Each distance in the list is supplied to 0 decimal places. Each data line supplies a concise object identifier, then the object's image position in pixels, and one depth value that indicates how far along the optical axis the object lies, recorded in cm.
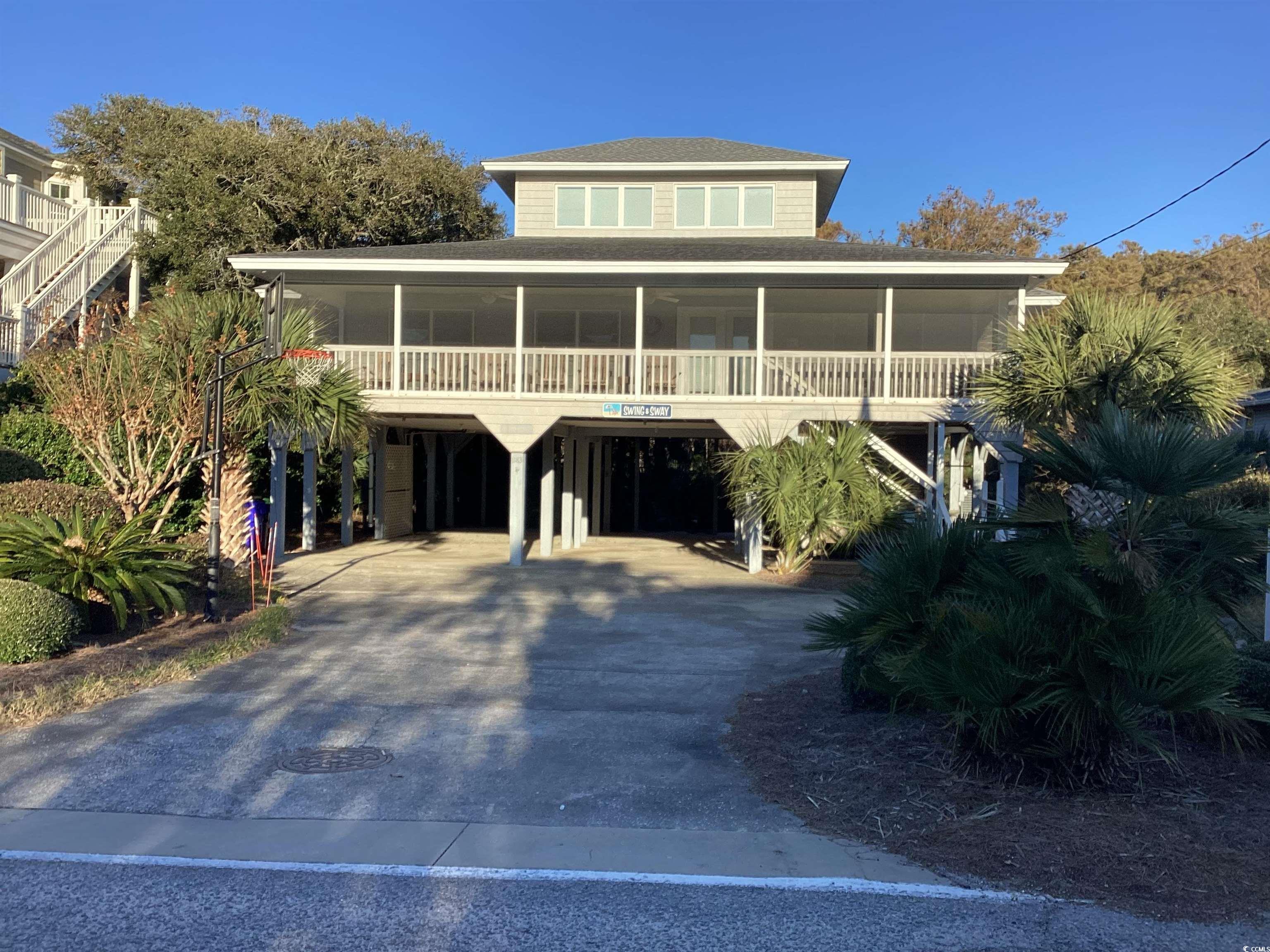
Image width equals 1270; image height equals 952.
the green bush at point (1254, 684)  655
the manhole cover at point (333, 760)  661
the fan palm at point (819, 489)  1658
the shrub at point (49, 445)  1642
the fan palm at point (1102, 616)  551
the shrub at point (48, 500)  1173
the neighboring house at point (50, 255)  2070
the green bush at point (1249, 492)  1430
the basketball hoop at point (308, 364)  1470
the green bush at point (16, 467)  1456
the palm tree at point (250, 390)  1384
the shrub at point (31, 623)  917
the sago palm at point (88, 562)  1027
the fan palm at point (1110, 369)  1259
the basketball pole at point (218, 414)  1150
